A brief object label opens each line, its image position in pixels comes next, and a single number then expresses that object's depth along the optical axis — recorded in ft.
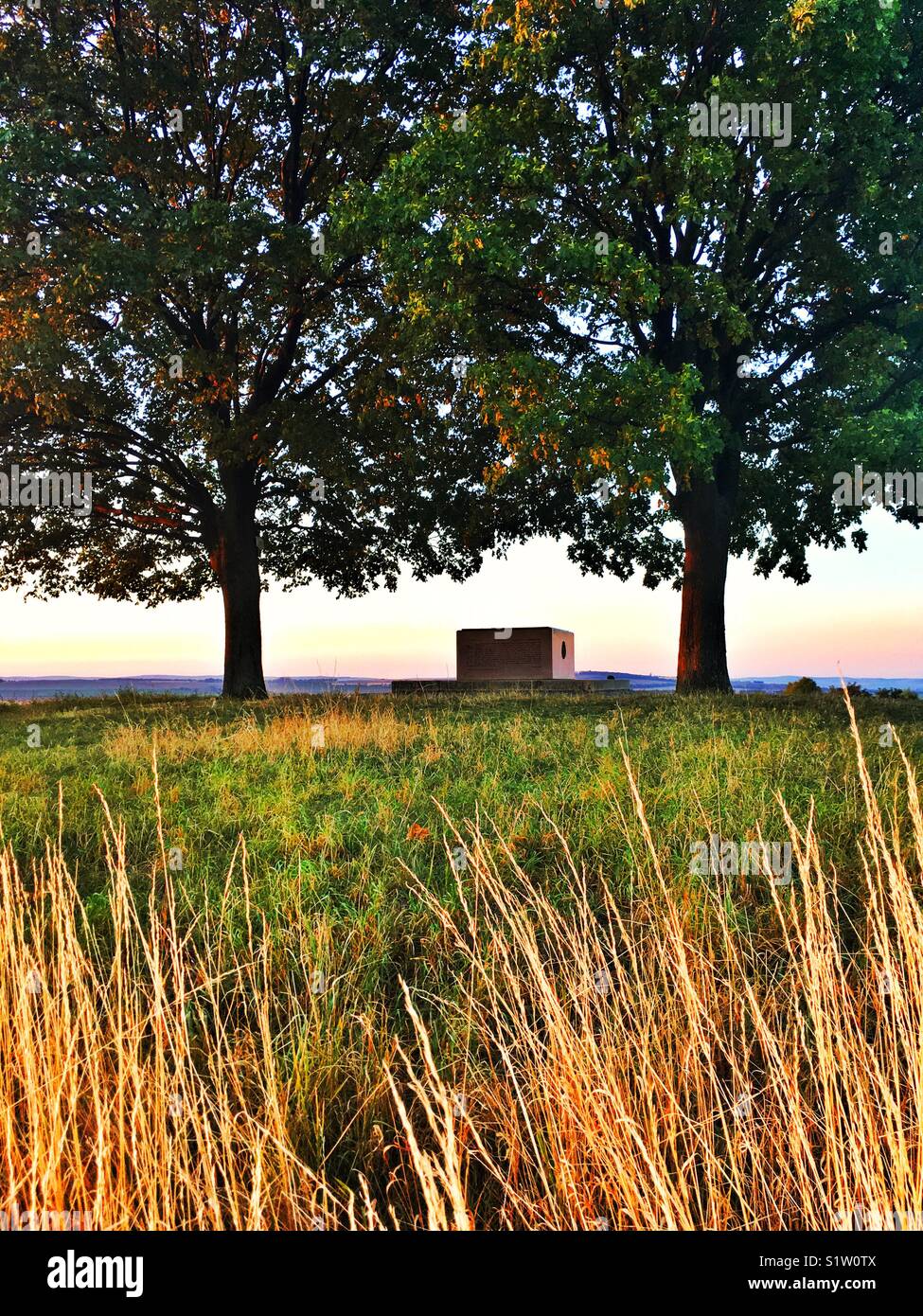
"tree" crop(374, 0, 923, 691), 41.86
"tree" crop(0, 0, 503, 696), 48.47
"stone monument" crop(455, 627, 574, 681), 86.33
